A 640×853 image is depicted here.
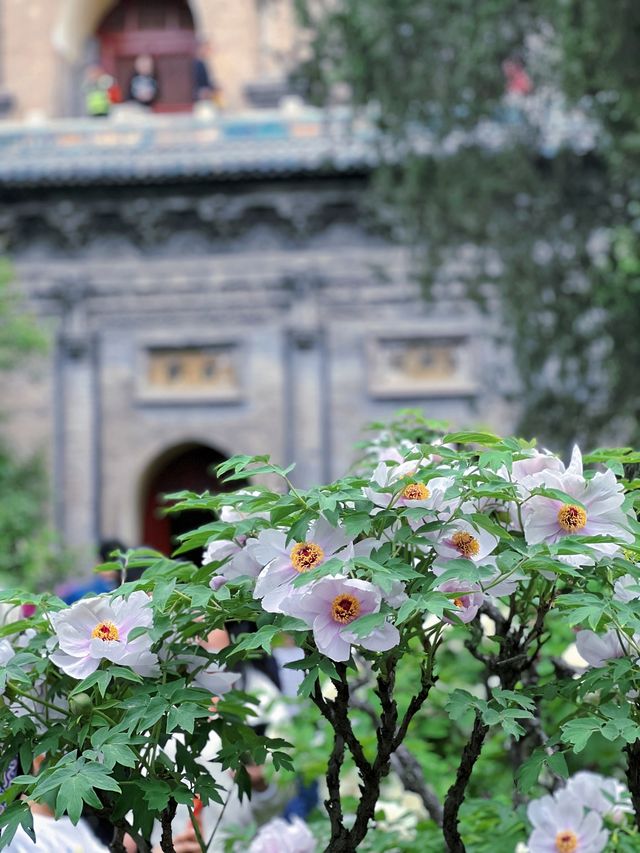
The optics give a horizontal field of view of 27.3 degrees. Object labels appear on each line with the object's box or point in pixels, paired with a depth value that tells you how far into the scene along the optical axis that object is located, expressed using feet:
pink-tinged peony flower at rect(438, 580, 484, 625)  5.75
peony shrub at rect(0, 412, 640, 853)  5.53
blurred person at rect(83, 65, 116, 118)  52.34
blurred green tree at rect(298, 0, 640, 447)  25.76
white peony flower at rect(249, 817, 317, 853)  8.38
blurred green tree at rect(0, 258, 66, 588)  35.55
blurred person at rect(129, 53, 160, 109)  54.08
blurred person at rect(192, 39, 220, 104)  52.08
